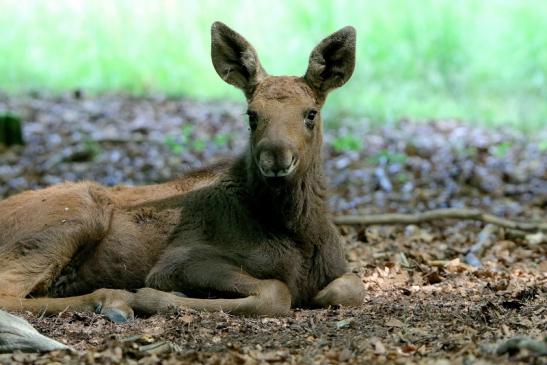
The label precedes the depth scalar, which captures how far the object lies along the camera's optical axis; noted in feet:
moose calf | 55.68
